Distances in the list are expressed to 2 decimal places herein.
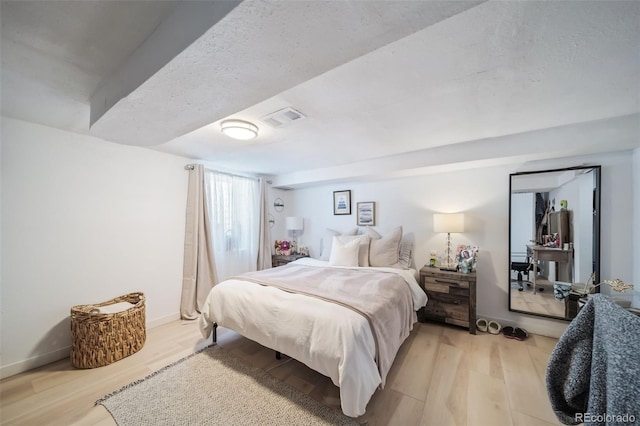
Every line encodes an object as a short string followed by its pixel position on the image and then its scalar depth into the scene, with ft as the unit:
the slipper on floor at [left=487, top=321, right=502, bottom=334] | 8.52
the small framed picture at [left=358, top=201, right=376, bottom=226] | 12.19
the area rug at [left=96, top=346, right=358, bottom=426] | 4.94
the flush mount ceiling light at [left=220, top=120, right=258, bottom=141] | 6.51
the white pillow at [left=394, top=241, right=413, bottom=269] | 10.48
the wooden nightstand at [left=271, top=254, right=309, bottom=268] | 13.37
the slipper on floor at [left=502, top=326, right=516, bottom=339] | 8.23
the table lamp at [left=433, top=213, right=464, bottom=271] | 9.20
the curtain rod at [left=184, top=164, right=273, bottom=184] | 10.46
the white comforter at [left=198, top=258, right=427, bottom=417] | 4.57
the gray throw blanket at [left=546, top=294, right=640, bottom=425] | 1.48
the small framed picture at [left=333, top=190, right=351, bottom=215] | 13.01
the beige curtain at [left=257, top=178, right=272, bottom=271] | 13.41
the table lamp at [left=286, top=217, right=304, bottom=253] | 14.21
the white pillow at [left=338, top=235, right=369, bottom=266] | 10.59
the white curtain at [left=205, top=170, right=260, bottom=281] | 11.66
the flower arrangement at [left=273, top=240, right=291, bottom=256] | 14.37
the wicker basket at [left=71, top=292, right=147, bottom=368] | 6.72
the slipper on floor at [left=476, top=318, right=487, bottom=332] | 8.78
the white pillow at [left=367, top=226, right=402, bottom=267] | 10.26
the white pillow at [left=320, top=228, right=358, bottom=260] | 12.29
